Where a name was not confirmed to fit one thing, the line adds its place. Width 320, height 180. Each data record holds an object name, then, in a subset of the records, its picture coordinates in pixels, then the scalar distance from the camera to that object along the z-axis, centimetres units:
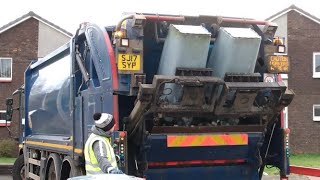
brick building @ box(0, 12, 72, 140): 2375
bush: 2175
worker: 535
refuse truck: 650
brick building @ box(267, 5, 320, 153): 2227
